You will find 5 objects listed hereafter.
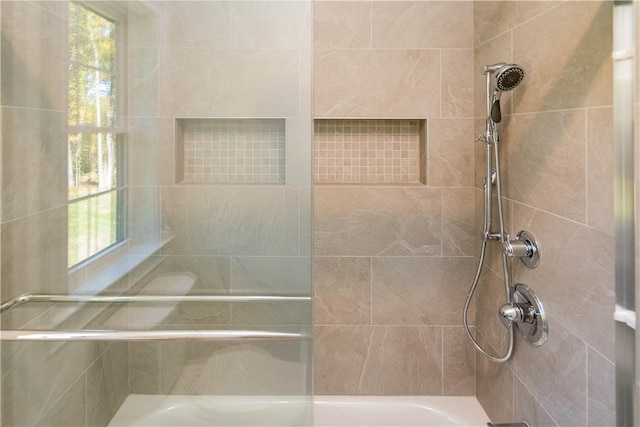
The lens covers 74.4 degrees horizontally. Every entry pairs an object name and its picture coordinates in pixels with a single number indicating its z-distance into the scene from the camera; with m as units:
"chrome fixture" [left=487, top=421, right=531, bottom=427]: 1.44
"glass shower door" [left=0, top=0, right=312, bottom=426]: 0.90
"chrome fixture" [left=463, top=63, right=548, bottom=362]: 1.37
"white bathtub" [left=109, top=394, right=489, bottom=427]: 0.90
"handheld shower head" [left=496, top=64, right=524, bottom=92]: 1.38
